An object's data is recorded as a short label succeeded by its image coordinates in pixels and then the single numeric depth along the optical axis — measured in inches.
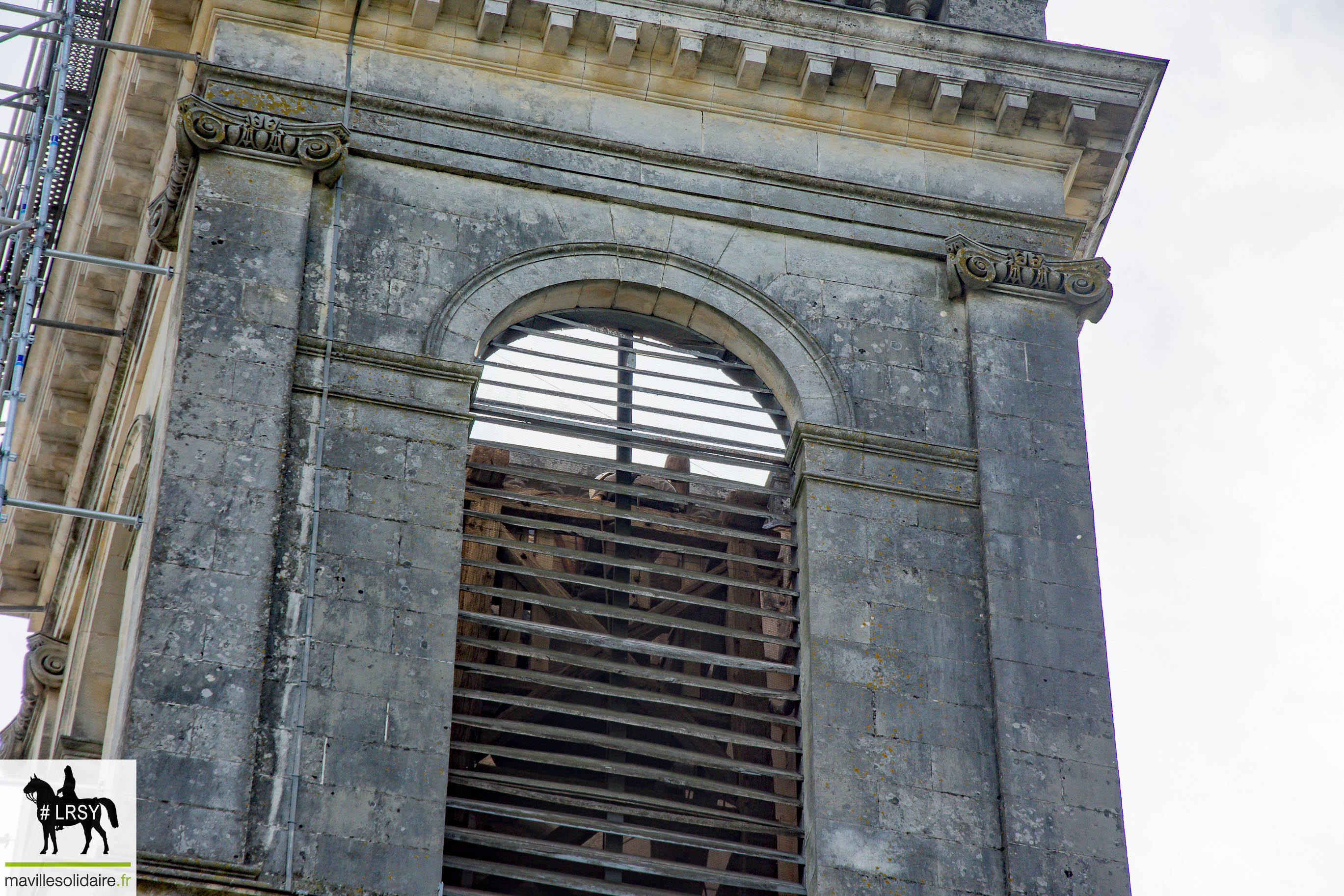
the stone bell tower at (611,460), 608.4
